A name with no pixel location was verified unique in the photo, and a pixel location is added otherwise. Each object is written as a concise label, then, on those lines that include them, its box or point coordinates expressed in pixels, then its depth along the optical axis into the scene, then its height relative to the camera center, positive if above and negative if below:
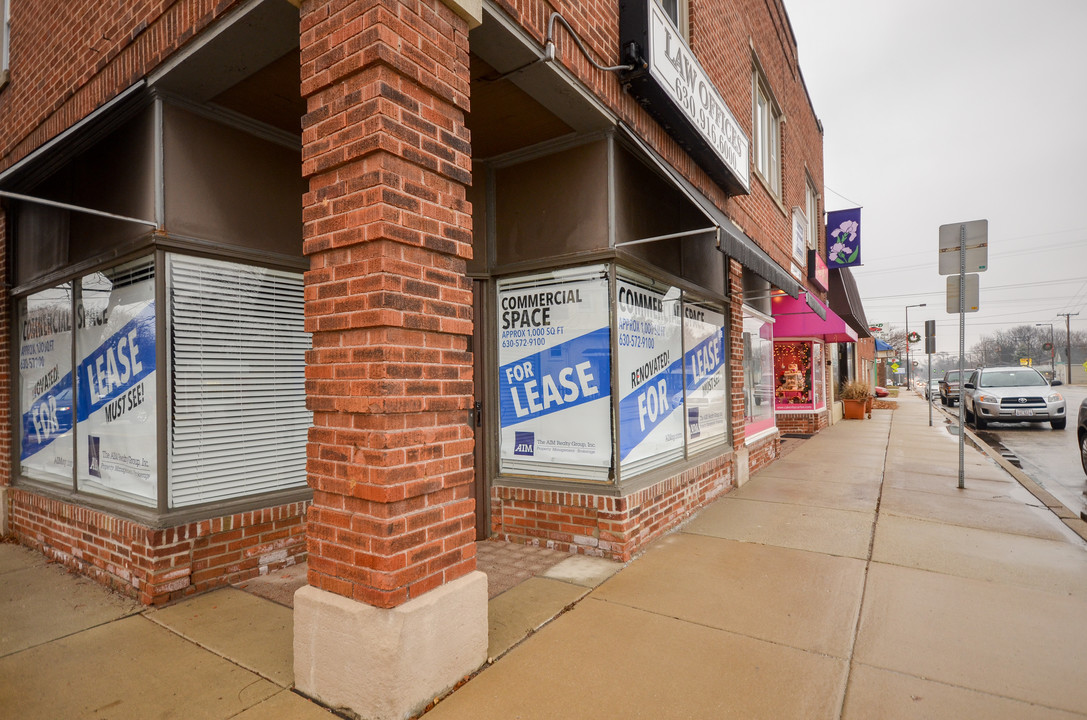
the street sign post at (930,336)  14.97 +0.67
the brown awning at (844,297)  16.73 +1.93
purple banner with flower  15.58 +3.36
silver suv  15.18 -1.00
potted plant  18.52 -1.15
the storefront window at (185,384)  4.13 -0.09
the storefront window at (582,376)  5.00 -0.08
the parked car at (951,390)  27.56 -1.33
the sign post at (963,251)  7.23 +1.39
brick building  2.74 +0.53
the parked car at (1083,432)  8.12 -1.02
